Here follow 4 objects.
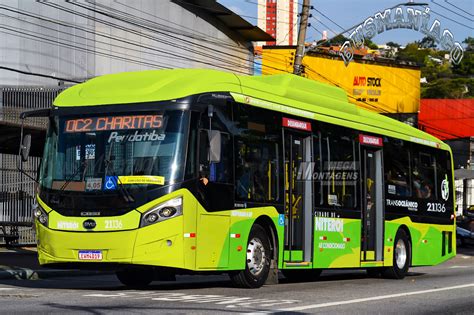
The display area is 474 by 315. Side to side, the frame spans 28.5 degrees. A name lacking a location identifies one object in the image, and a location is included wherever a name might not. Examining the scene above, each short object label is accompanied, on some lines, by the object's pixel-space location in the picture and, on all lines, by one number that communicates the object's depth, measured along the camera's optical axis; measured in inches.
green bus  541.0
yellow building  2295.8
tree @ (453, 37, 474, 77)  5246.1
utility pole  1138.0
